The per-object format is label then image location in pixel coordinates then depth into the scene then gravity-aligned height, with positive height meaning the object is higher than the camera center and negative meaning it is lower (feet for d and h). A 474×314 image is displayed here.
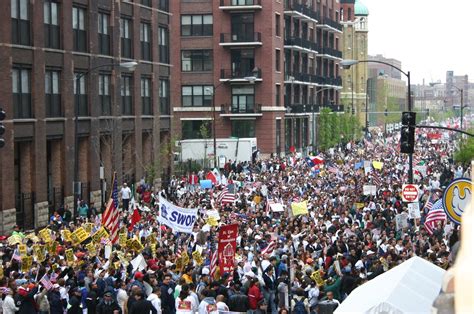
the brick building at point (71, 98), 126.31 +0.27
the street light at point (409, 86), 110.63 +1.25
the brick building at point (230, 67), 272.92 +8.91
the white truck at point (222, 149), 235.61 -12.24
